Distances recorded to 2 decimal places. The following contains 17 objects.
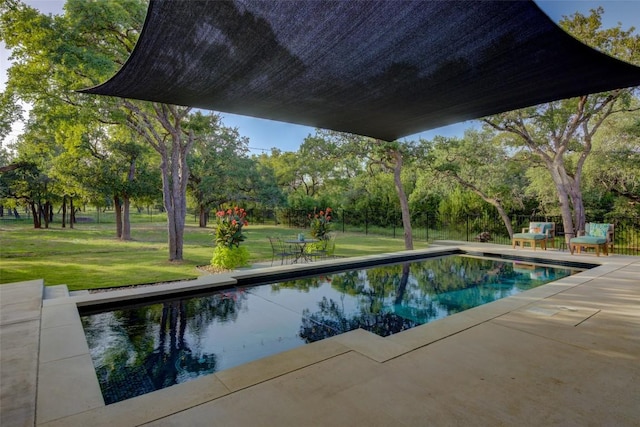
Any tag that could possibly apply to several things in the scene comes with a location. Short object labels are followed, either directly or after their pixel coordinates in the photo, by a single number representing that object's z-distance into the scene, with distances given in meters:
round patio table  7.42
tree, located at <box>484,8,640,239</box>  8.27
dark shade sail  1.90
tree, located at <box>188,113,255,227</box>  17.67
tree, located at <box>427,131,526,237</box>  10.65
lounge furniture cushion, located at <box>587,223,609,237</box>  7.85
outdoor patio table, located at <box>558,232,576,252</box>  9.22
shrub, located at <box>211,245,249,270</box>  6.91
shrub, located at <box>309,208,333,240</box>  8.69
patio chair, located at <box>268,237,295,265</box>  7.72
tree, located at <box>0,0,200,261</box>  5.77
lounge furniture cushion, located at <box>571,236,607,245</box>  7.57
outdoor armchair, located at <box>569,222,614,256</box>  7.61
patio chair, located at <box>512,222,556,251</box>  8.87
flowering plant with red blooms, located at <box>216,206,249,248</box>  6.98
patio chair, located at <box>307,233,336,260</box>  8.41
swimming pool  3.00
